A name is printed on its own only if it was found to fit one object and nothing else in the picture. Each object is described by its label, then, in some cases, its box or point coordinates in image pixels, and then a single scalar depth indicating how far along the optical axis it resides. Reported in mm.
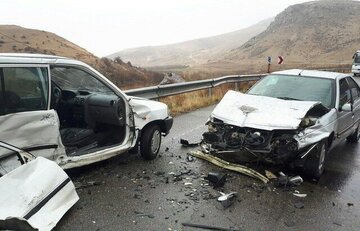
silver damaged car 5684
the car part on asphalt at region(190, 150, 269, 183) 5754
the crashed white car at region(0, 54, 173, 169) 4504
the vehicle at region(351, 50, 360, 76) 31828
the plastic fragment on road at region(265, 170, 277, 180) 5791
